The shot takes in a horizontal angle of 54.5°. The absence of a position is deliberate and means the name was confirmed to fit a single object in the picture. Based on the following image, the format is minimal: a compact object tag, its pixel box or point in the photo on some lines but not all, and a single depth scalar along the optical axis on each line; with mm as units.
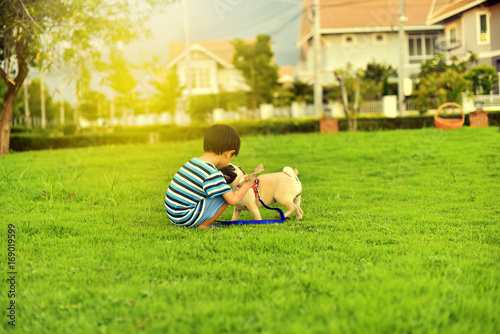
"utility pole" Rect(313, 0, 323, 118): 23781
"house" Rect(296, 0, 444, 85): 37406
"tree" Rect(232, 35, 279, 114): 35906
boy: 4910
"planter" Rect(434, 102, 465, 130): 15977
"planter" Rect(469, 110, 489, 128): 17109
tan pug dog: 5531
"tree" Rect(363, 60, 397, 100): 33594
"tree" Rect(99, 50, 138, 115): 13056
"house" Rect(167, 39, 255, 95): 46938
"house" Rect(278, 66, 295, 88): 46678
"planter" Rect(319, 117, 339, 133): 19156
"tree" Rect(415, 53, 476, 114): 24484
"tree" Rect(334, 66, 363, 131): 18500
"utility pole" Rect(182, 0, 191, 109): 29984
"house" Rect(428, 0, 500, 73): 27875
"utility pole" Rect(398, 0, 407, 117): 26859
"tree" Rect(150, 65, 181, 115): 39625
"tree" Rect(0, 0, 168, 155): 11539
